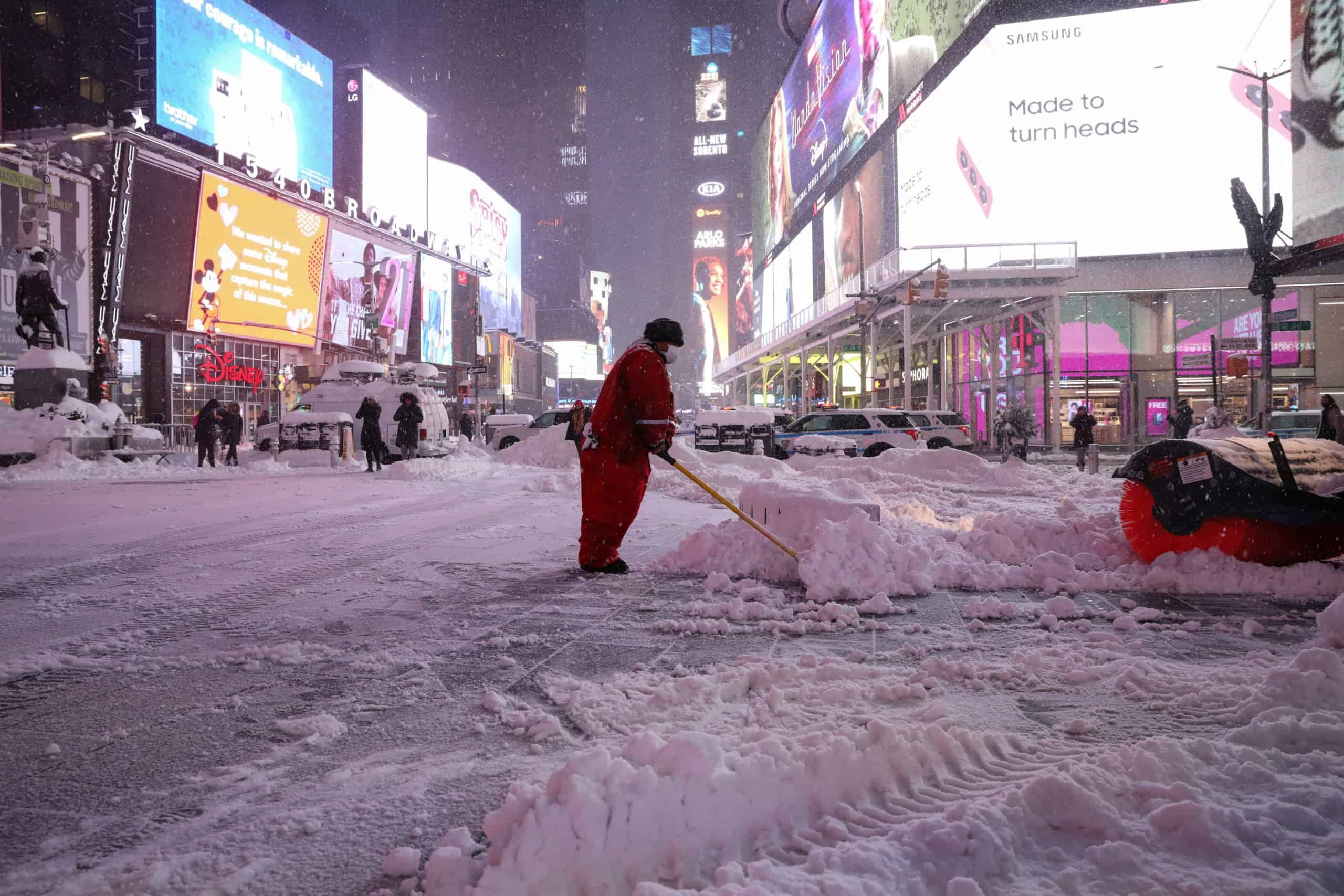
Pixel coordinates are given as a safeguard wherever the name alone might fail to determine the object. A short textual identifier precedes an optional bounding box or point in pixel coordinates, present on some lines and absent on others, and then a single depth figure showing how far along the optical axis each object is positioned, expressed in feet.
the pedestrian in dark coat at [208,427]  59.93
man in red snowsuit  19.12
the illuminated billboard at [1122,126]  100.94
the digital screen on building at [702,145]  533.55
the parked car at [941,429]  70.44
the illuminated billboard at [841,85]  126.72
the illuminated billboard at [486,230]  195.42
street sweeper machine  16.61
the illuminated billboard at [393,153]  158.92
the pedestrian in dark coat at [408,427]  62.18
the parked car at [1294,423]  57.26
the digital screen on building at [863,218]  134.82
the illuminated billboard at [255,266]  102.22
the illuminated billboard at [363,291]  128.57
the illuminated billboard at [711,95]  529.45
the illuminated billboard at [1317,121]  74.79
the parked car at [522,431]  81.15
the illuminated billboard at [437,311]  166.30
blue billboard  103.65
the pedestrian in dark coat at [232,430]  64.03
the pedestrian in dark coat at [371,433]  56.80
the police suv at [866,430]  67.77
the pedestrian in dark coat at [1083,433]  61.57
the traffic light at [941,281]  76.79
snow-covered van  69.31
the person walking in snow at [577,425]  55.16
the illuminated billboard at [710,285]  487.20
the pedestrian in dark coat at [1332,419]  40.98
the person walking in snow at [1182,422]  67.92
